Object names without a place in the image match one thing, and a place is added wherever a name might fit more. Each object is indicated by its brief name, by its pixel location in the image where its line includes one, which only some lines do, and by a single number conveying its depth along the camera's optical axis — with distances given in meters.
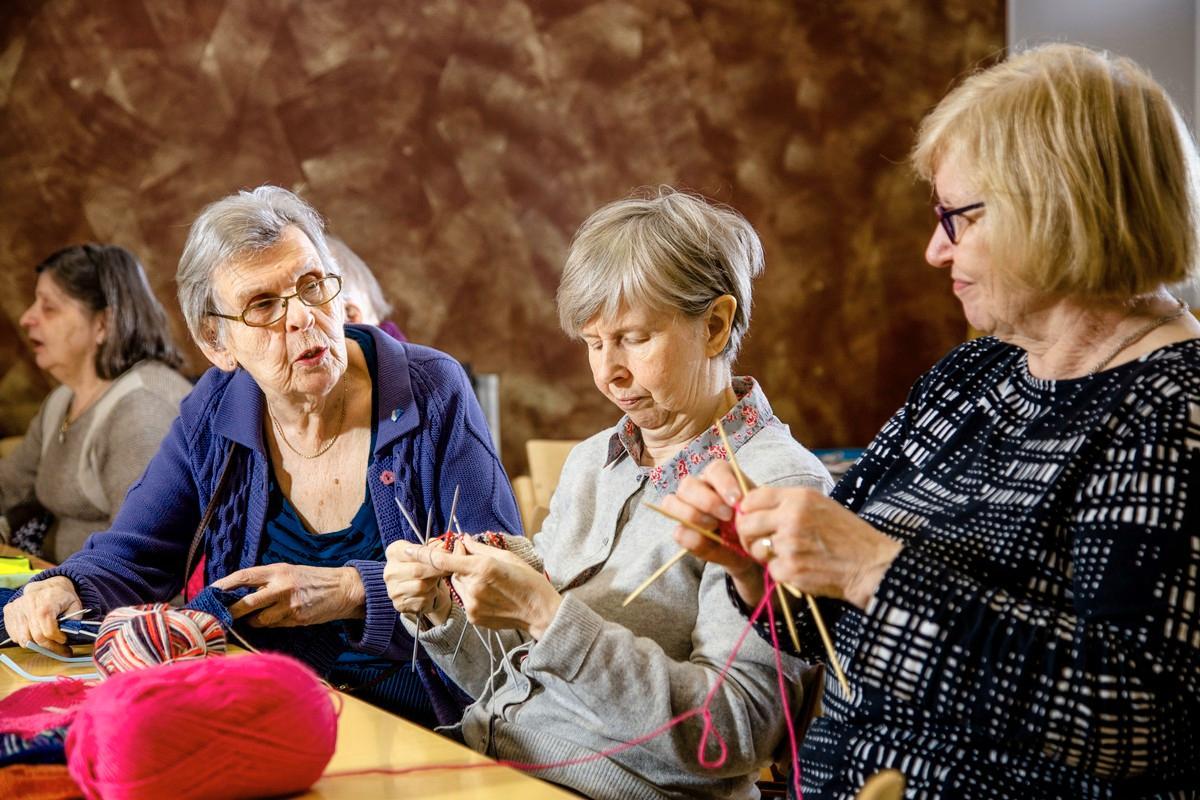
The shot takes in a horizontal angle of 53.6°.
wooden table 1.21
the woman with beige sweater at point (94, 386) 3.29
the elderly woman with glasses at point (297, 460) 2.03
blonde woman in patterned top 1.13
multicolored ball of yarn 1.62
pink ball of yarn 1.11
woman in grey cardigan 1.44
